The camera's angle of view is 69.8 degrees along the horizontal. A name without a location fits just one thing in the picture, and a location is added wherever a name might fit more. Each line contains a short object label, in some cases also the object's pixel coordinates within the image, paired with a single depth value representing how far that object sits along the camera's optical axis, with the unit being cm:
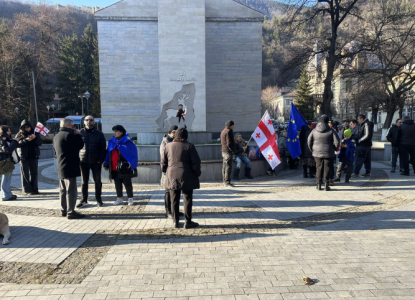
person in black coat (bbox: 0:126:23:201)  679
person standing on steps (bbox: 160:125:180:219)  603
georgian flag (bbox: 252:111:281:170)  988
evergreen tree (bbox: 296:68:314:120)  5688
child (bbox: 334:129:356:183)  950
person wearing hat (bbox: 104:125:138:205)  703
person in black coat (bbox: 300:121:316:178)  1049
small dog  479
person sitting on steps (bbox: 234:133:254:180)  1045
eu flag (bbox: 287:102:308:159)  1049
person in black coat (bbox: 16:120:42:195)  845
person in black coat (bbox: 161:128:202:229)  527
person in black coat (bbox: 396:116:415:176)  1055
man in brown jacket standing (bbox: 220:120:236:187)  923
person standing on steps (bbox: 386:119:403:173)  1120
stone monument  2522
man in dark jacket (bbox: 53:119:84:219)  610
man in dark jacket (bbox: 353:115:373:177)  1004
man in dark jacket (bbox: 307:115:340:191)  838
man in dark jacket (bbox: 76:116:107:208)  705
